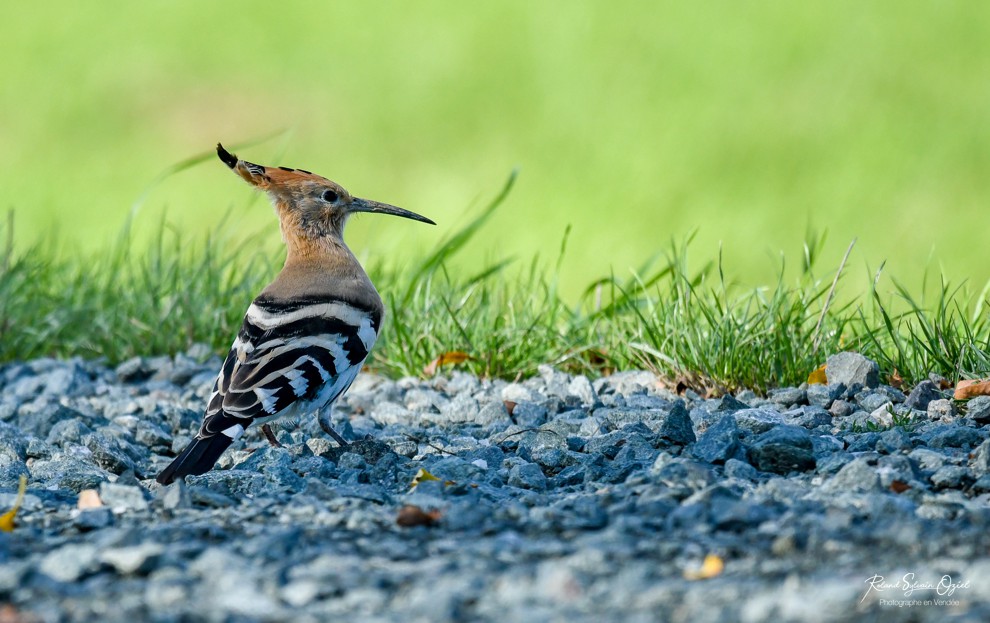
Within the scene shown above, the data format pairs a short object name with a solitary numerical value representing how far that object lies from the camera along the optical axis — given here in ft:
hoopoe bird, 26.43
